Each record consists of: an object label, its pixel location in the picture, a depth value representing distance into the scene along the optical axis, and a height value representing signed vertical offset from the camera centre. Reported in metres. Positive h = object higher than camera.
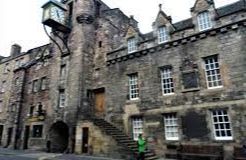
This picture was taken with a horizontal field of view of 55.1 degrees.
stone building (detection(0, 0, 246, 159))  13.50 +3.82
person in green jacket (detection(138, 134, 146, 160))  13.00 -0.41
